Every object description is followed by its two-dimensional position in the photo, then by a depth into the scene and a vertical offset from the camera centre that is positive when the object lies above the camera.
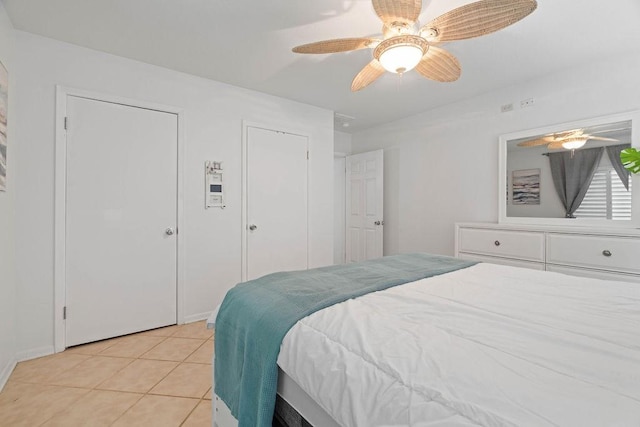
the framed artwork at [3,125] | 1.89 +0.53
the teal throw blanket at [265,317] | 1.04 -0.41
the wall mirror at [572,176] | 2.50 +0.35
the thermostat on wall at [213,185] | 3.05 +0.26
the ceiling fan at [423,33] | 1.44 +0.97
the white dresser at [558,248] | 2.26 -0.30
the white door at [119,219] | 2.44 -0.08
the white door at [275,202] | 3.35 +0.11
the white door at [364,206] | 4.54 +0.10
